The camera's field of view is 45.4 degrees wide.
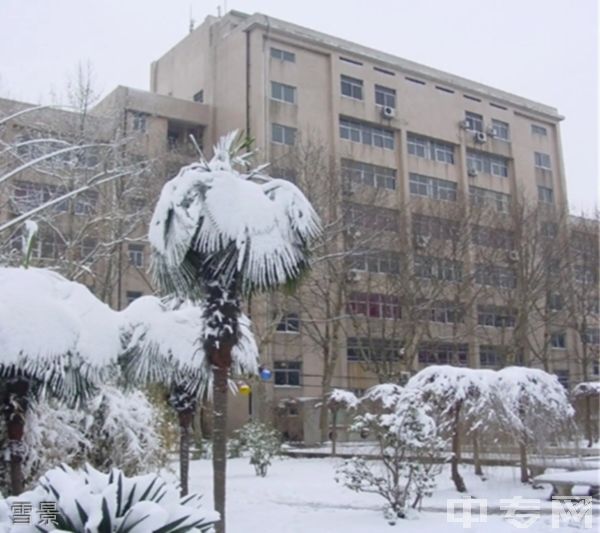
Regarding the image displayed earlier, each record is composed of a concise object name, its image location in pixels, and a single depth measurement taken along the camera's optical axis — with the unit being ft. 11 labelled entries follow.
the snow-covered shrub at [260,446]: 57.41
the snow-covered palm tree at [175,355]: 32.78
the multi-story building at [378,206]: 96.37
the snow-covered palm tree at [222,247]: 26.58
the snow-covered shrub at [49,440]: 32.73
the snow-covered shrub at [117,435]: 37.78
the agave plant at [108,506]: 11.37
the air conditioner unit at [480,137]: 142.82
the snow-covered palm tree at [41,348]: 26.20
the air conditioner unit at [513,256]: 106.89
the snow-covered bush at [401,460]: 34.12
